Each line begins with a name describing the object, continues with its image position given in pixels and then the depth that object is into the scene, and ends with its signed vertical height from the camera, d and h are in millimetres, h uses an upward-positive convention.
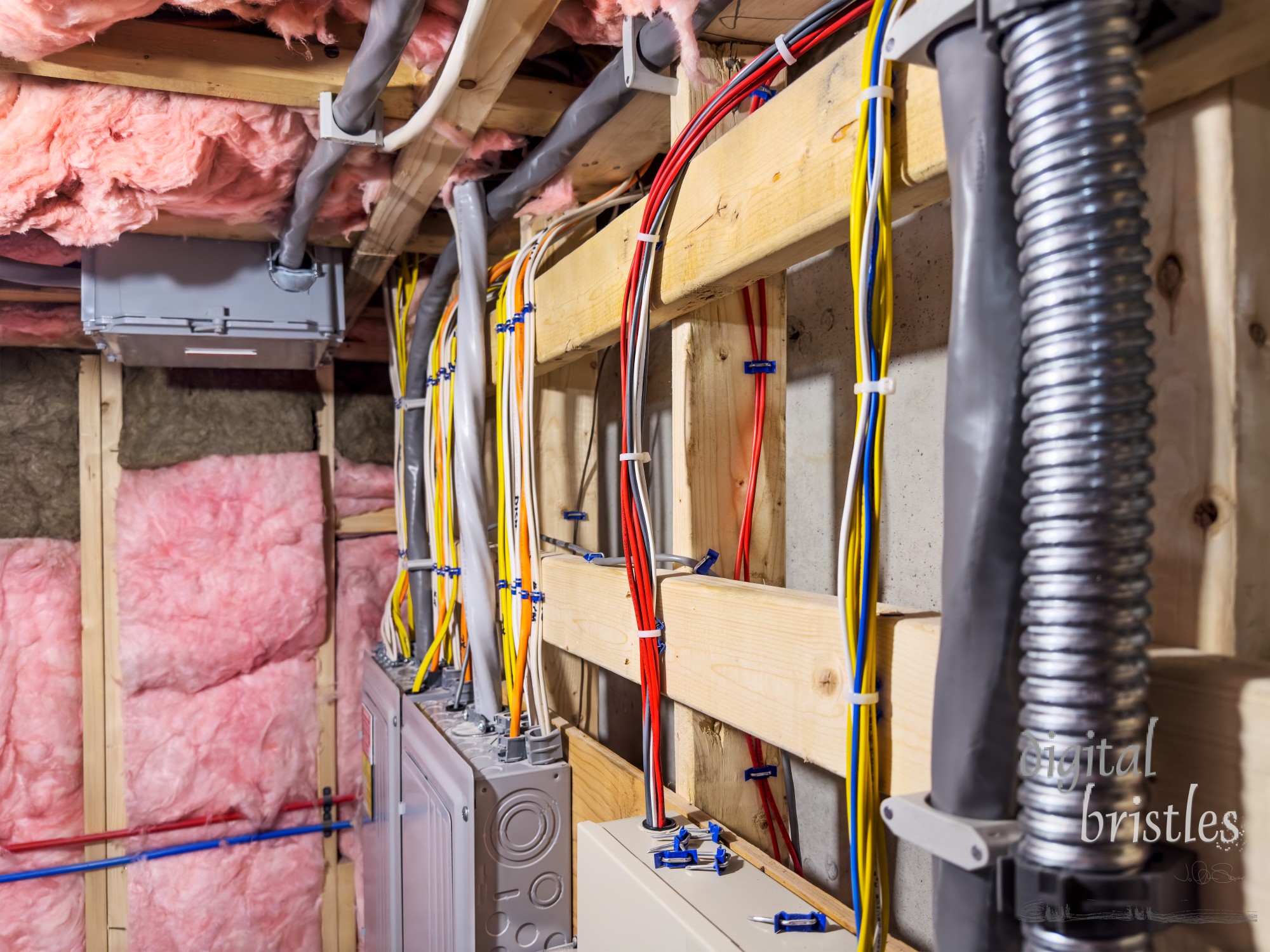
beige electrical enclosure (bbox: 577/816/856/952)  737 -392
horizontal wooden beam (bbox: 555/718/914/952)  834 -401
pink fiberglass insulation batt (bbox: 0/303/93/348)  2191 +471
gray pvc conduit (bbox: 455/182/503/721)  1390 +80
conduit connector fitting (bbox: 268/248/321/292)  1791 +474
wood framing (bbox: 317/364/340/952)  2656 -602
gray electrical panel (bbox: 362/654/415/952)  1736 -688
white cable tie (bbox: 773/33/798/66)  698 +364
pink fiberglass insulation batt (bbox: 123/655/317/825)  2467 -743
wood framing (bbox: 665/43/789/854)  956 +40
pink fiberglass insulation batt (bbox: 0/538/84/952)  2365 -658
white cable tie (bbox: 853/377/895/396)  580 +70
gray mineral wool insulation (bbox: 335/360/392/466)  2705 +268
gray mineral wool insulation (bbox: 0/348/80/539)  2406 +166
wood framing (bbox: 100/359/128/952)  2471 -484
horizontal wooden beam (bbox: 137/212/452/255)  1629 +536
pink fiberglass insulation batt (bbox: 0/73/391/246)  1182 +530
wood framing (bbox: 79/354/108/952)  2449 -399
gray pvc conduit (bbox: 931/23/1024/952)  442 -11
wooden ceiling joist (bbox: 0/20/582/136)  1047 +553
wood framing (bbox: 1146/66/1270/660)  450 +61
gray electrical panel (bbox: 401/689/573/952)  1216 -533
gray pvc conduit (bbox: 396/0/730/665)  906 +468
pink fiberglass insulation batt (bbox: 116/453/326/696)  2447 -202
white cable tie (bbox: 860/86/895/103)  582 +274
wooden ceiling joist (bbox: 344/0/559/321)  922 +509
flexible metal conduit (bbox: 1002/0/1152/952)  392 +36
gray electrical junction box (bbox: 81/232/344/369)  1654 +406
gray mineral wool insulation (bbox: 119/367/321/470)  2467 +246
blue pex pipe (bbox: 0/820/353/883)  2379 -1040
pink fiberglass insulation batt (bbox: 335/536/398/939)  2680 -457
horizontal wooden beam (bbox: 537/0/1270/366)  447 +250
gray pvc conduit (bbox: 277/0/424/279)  857 +484
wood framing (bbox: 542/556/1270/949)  426 -150
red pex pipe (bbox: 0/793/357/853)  2375 -968
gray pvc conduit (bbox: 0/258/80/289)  1703 +463
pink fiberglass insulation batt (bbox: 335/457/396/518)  2711 +28
